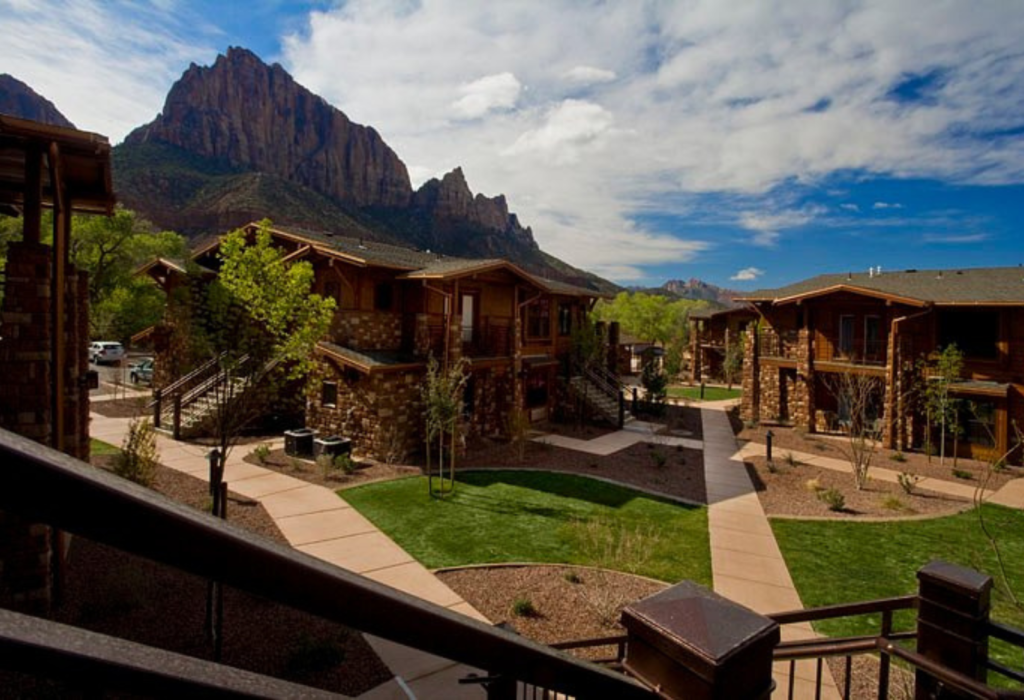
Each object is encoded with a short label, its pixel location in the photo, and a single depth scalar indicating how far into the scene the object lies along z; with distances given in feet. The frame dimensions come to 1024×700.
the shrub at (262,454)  51.87
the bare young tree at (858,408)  52.04
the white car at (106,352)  113.60
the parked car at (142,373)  97.91
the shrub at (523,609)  26.24
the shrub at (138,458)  36.76
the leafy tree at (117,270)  120.16
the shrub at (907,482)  49.94
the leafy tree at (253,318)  31.55
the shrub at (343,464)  49.37
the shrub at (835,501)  44.29
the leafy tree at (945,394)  61.16
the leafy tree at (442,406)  45.70
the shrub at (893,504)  45.21
